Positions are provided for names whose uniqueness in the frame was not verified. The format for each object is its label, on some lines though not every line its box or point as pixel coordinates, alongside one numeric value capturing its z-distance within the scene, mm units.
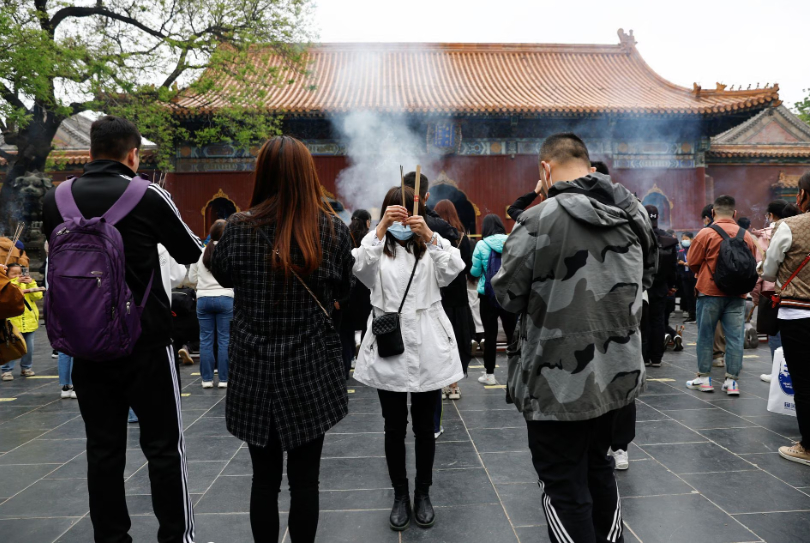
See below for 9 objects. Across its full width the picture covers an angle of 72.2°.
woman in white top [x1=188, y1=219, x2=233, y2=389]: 5586
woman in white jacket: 2736
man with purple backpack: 2049
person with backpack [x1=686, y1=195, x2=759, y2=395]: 4816
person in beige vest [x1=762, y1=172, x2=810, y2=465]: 3463
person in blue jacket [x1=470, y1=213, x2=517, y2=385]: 5438
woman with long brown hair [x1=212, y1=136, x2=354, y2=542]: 2002
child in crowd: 6219
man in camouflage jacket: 1878
